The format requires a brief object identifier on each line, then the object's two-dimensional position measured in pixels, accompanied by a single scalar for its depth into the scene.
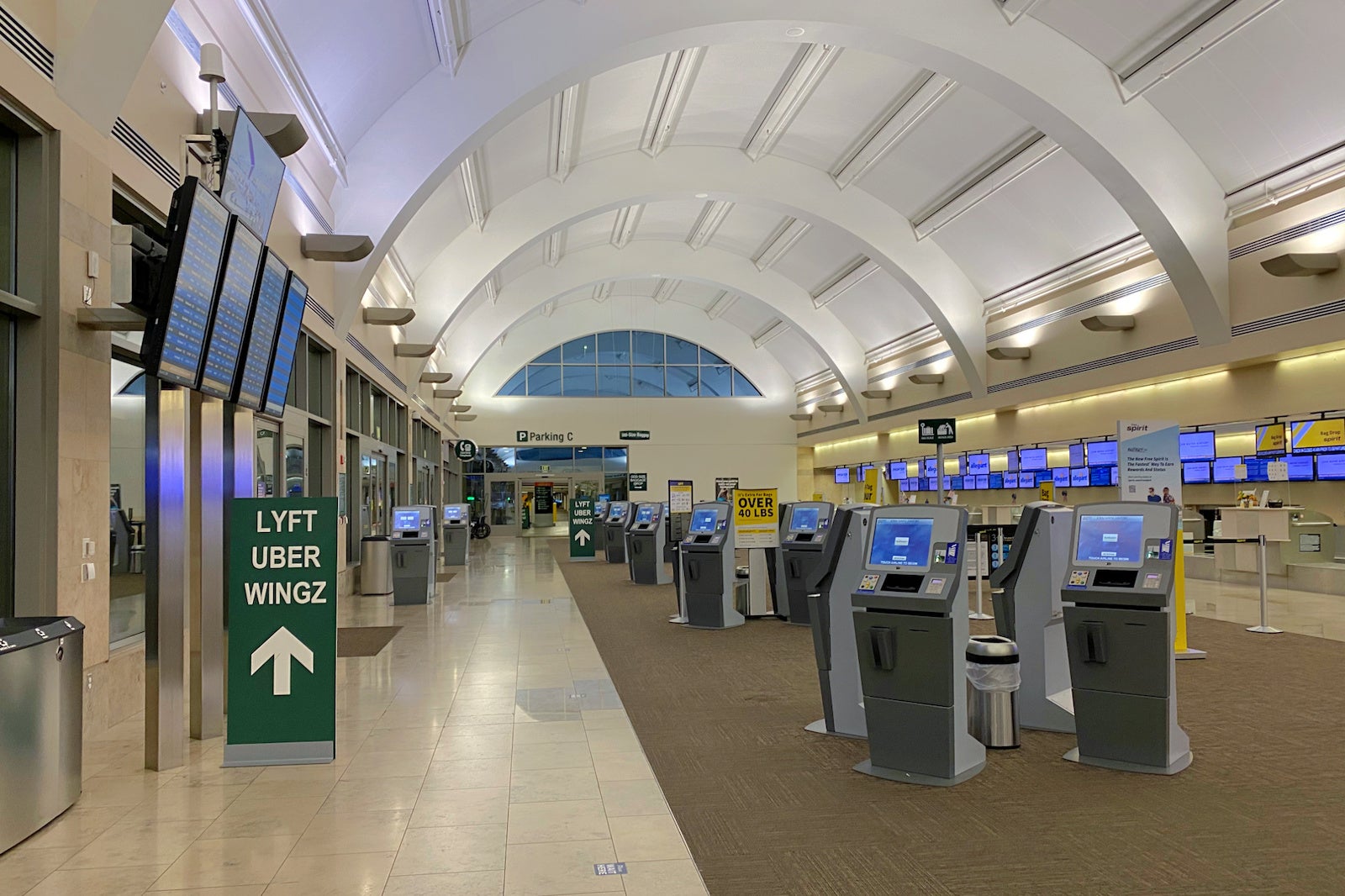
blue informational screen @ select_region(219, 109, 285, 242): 5.53
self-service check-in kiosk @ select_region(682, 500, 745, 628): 10.17
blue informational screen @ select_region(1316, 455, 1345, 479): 12.30
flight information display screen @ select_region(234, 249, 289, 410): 5.90
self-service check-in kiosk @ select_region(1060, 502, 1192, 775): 4.72
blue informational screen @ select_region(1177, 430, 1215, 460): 14.55
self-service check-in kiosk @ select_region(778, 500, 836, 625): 9.98
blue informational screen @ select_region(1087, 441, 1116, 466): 16.88
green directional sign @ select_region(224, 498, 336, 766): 5.06
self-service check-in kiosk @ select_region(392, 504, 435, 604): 12.31
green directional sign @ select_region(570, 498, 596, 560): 20.75
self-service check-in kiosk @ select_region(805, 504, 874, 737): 5.45
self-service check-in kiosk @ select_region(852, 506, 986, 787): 4.56
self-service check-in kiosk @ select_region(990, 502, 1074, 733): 5.66
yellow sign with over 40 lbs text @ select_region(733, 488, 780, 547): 10.47
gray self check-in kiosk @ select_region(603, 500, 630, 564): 19.48
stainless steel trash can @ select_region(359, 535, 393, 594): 13.70
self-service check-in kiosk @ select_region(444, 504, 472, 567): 19.83
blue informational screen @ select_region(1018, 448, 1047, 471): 18.92
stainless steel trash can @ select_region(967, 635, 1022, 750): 5.23
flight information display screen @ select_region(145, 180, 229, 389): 4.58
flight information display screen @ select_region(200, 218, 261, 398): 5.25
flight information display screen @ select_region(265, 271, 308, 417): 6.55
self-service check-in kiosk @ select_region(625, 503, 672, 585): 14.91
